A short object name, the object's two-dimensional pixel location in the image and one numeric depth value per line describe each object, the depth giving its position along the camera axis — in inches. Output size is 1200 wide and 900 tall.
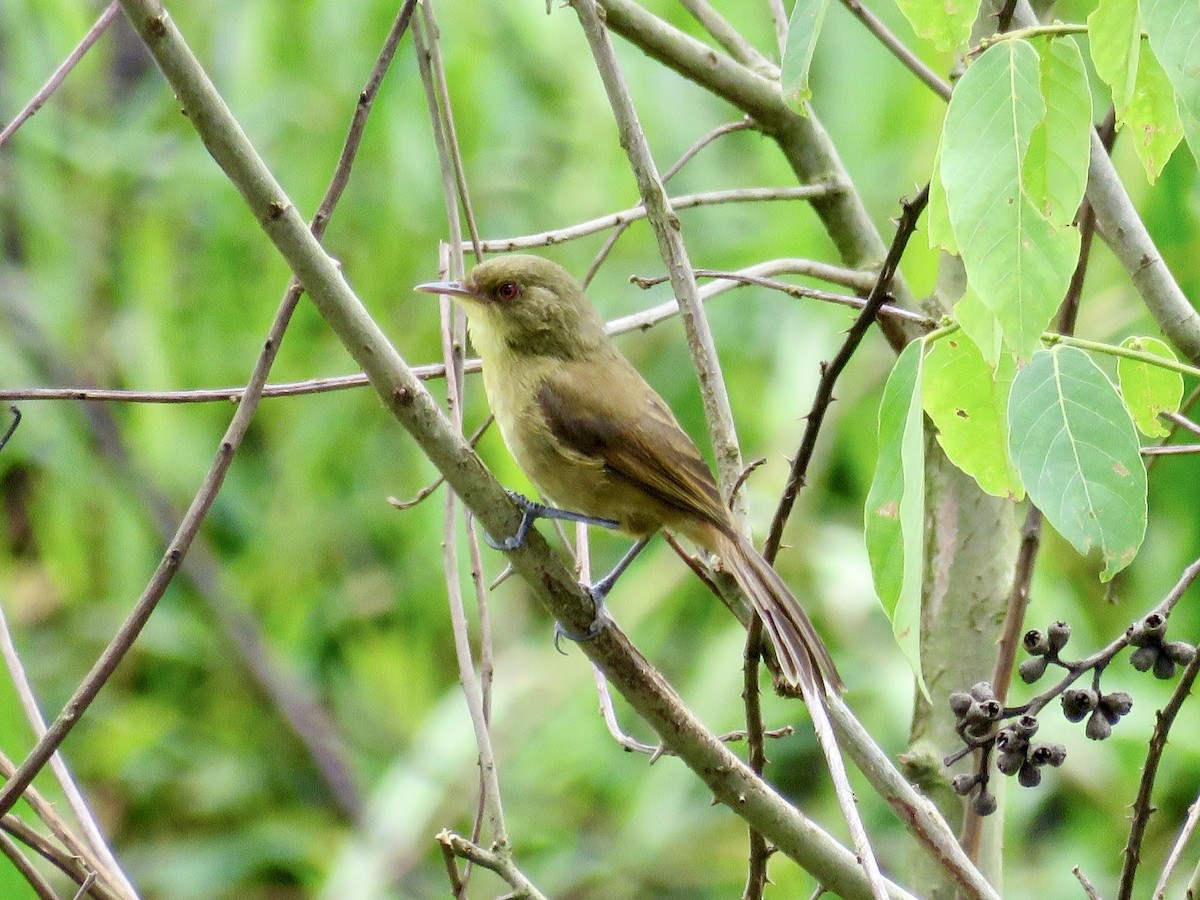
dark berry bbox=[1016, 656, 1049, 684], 167.2
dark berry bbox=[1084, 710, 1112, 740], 160.1
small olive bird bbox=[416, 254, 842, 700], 270.8
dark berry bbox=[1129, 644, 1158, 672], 161.2
